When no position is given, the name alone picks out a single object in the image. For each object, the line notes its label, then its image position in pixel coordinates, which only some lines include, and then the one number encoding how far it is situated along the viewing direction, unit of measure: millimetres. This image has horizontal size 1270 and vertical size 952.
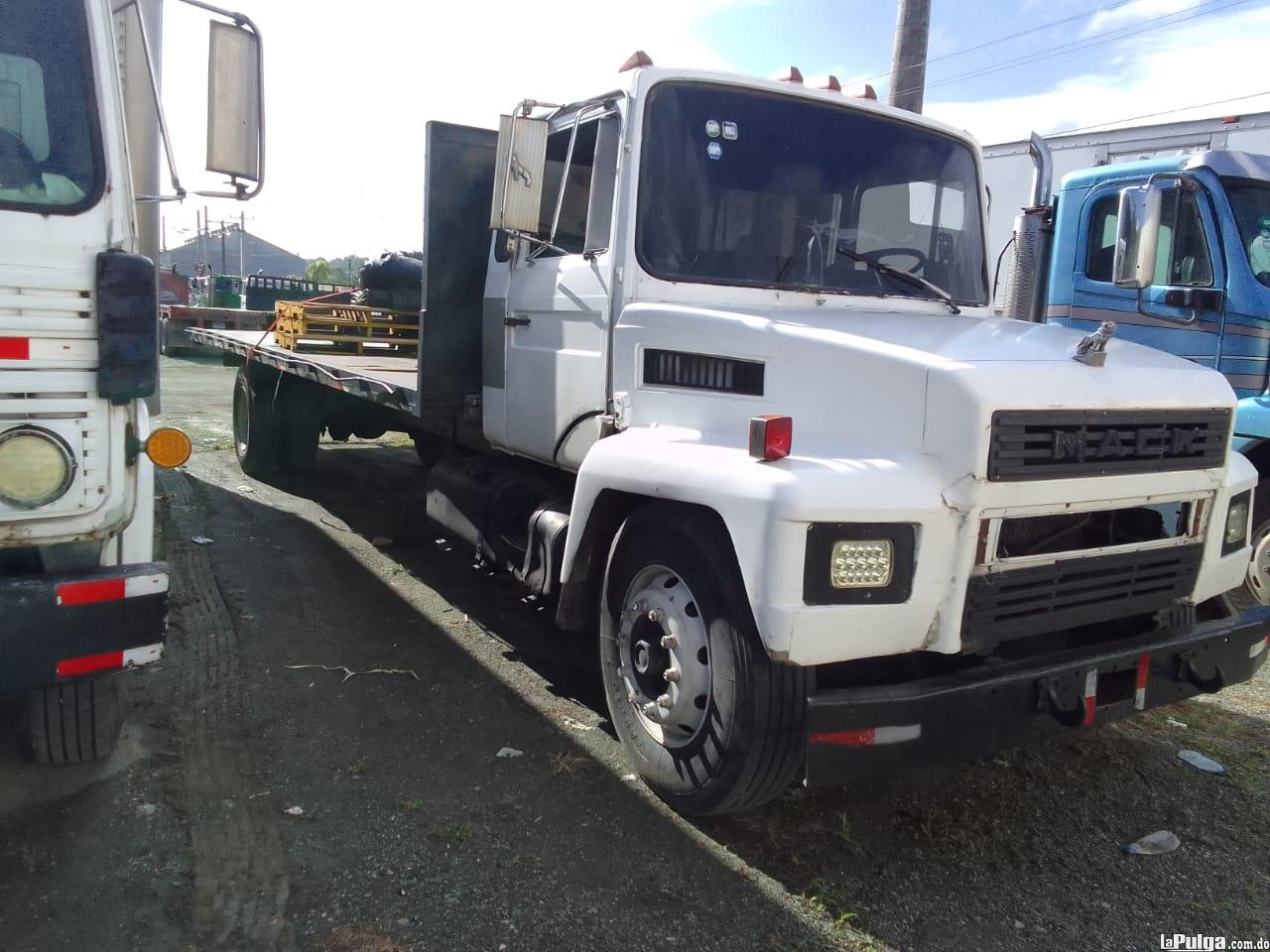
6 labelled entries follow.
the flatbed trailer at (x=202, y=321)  9500
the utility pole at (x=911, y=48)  8484
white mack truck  2656
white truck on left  2725
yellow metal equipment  7238
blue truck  5645
